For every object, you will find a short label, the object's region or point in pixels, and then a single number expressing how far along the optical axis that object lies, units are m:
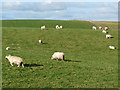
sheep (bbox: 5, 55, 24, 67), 17.27
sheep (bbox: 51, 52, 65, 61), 25.03
